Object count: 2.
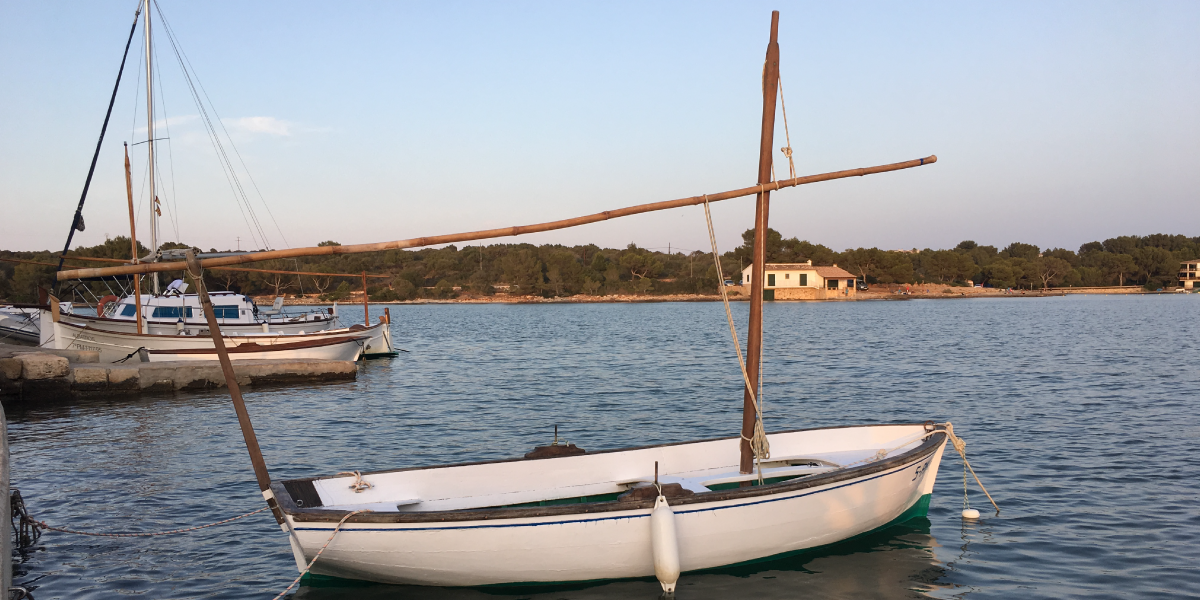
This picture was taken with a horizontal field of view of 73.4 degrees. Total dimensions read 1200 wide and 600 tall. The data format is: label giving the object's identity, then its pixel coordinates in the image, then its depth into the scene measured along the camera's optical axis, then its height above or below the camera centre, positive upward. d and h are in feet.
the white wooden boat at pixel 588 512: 23.61 -7.35
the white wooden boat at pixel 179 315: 89.66 -3.51
